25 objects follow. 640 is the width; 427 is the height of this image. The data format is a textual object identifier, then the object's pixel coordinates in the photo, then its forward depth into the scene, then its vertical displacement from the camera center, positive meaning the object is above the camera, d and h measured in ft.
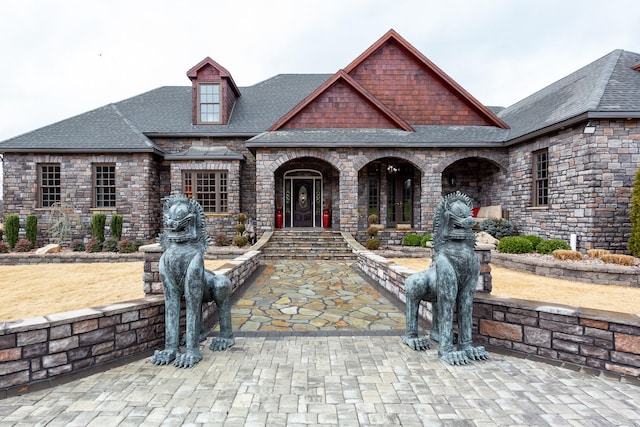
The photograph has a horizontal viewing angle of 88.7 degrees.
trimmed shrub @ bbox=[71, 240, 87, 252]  40.57 -3.89
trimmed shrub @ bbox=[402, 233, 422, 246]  41.14 -3.41
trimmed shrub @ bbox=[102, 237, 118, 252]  39.91 -3.74
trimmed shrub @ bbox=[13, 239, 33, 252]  39.27 -3.59
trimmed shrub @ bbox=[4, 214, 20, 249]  41.37 -1.51
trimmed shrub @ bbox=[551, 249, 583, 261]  27.50 -3.67
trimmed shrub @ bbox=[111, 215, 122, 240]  42.73 -1.53
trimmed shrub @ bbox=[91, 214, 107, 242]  42.52 -1.37
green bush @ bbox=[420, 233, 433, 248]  39.78 -3.24
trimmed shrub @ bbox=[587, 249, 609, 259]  28.07 -3.56
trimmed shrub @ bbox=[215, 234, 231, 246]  42.01 -3.41
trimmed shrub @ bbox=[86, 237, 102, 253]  39.42 -3.69
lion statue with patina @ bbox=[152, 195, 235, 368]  11.66 -2.27
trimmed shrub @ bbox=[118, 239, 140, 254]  37.76 -3.68
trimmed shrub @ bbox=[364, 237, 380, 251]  38.70 -3.64
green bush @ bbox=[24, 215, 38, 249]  41.93 -1.55
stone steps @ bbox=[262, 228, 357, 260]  35.58 -3.71
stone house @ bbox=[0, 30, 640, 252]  38.99 +8.23
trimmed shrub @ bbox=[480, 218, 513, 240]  40.47 -1.96
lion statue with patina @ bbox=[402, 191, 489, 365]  11.87 -2.42
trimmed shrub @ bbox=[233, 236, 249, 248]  40.05 -3.27
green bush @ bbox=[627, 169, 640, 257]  27.99 -0.67
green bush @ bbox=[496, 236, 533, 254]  32.37 -3.36
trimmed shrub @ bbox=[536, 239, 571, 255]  31.48 -3.31
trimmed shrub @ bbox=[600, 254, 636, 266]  24.90 -3.74
